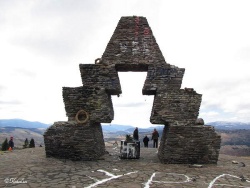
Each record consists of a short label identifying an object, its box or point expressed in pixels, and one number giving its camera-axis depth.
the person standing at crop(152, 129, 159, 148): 21.03
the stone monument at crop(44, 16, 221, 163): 12.62
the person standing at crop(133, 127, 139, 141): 20.28
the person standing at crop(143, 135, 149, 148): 22.56
